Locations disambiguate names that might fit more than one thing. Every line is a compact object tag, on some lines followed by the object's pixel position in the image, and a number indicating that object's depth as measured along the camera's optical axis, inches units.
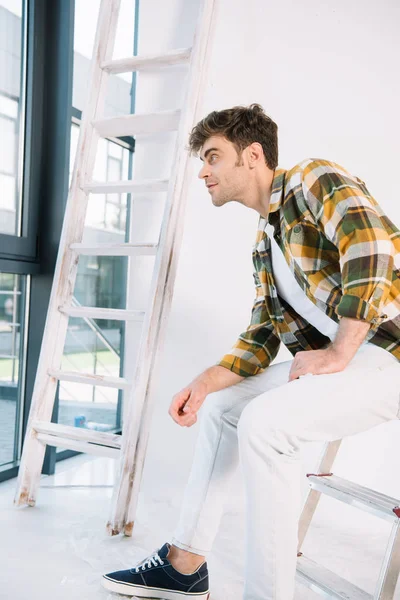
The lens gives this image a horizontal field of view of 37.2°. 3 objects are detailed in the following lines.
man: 50.4
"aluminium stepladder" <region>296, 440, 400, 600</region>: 51.0
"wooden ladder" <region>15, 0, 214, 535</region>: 80.7
